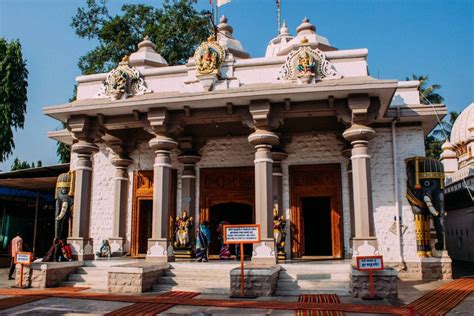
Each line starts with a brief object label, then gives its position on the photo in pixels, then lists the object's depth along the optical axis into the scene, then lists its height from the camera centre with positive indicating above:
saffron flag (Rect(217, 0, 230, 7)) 13.08 +6.87
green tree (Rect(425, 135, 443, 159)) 32.28 +6.37
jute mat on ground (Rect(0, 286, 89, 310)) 7.87 -1.28
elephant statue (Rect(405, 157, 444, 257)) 11.34 +0.81
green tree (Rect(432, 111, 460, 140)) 35.06 +8.59
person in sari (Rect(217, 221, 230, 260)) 12.76 -0.54
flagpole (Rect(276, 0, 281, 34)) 19.80 +10.11
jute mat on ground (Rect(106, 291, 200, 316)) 6.94 -1.29
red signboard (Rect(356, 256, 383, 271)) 8.61 -0.63
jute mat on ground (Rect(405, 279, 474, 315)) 7.20 -1.30
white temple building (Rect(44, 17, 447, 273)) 10.36 +2.51
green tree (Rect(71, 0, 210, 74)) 23.38 +10.89
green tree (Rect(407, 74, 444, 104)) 31.54 +10.01
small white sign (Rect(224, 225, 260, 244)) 9.05 -0.06
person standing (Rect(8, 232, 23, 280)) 11.79 -0.34
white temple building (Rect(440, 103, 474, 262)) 17.44 +1.66
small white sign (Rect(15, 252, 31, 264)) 10.05 -0.57
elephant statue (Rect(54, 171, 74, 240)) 12.55 +1.03
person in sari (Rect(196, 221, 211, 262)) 11.37 -0.27
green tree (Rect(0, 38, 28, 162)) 22.47 +7.38
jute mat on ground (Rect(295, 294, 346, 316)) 6.82 -1.29
